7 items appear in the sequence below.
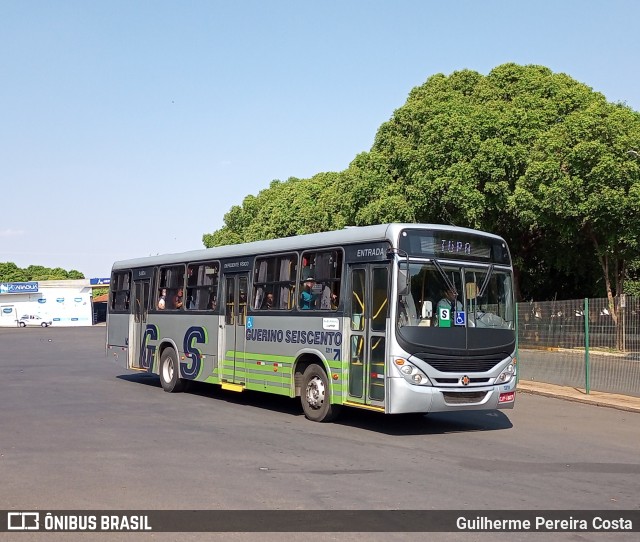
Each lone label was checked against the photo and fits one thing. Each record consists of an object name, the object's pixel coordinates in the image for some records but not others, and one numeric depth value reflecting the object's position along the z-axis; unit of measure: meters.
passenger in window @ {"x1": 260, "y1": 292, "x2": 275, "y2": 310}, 15.40
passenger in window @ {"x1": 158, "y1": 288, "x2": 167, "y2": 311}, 19.42
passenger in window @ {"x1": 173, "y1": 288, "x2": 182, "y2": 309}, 18.78
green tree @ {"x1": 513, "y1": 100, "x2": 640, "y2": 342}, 29.05
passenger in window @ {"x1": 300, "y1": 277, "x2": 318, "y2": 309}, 14.18
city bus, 12.26
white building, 96.44
